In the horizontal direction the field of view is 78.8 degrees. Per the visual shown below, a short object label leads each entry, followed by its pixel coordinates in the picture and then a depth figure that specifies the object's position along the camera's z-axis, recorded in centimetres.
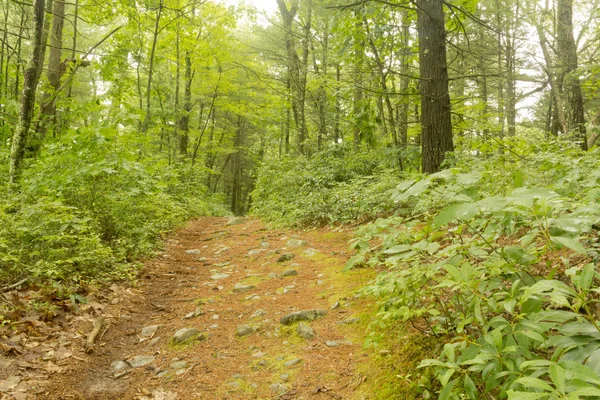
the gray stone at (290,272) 547
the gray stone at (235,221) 1112
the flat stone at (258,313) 416
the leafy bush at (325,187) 765
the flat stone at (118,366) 328
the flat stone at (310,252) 634
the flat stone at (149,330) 397
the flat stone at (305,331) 346
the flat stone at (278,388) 272
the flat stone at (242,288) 511
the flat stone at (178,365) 327
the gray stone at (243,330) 379
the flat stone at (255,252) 710
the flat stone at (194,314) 435
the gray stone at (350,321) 355
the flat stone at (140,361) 337
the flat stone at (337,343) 324
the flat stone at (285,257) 627
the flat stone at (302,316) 381
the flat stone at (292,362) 307
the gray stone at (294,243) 710
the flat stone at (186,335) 374
